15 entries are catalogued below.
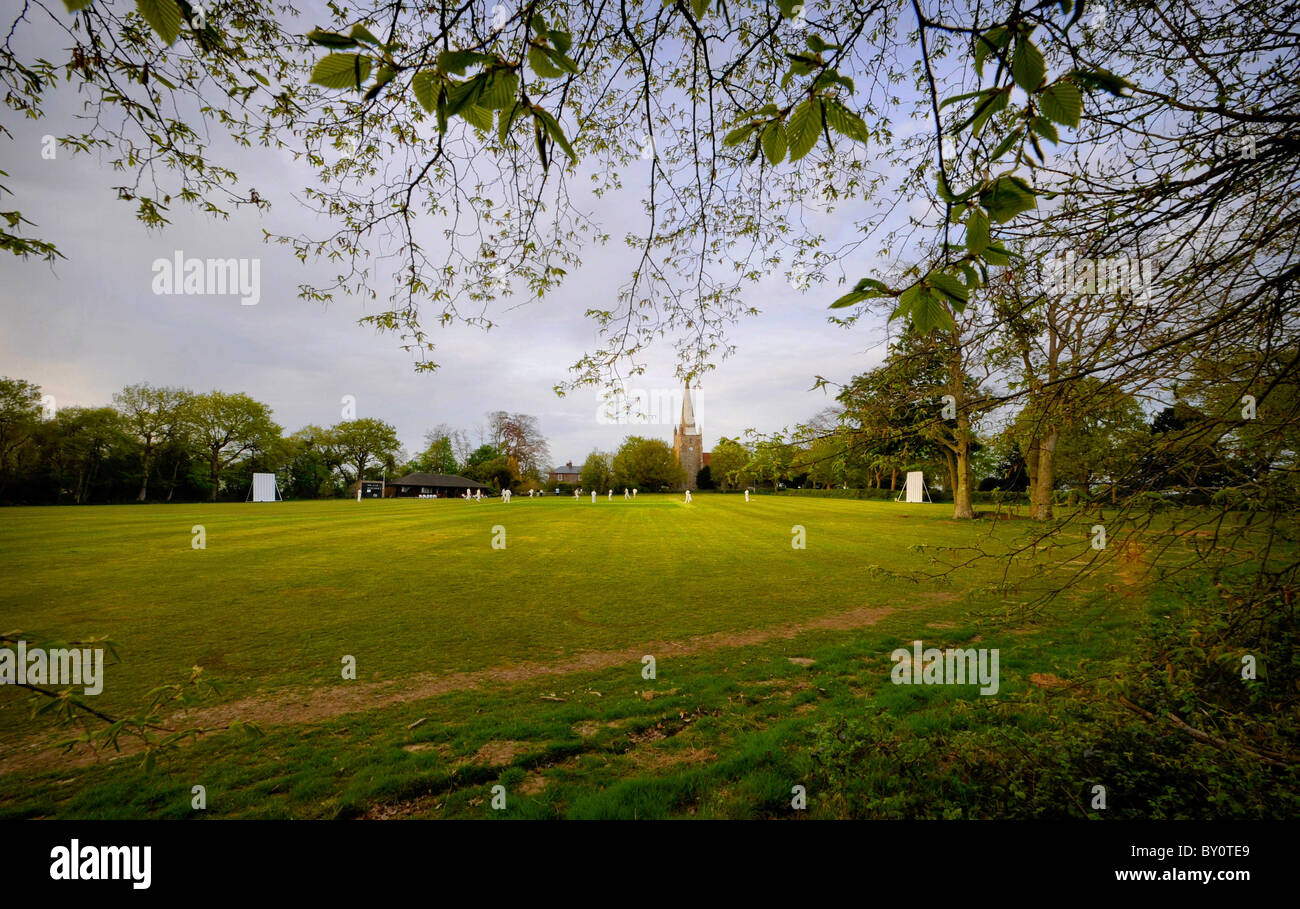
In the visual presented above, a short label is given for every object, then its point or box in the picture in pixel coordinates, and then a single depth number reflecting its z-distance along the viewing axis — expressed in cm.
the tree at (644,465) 7150
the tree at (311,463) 6819
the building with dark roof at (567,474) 11196
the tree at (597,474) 7394
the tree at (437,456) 8512
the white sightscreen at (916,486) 4344
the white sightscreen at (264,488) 6078
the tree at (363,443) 7488
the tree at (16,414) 4022
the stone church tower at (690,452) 9394
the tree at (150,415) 5356
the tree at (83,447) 4616
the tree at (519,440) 7556
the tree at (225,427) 5866
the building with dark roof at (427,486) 7856
